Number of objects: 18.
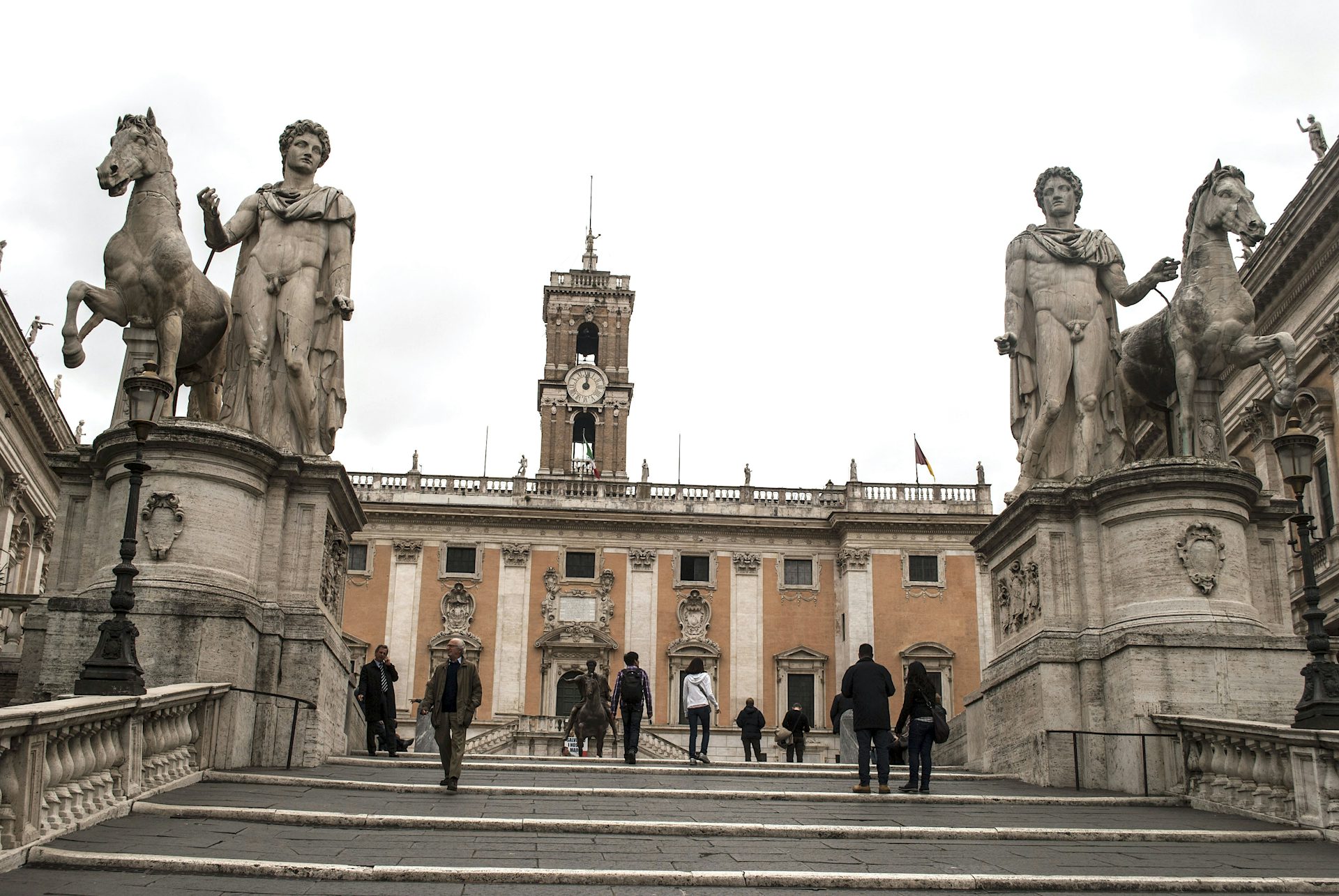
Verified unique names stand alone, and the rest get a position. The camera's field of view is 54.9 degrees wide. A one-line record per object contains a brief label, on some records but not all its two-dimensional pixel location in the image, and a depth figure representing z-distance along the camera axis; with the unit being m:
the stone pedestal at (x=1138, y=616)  12.62
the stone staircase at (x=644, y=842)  7.13
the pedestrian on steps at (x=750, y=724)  24.69
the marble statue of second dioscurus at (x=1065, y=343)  15.05
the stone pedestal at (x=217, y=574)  12.11
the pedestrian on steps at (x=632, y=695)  16.62
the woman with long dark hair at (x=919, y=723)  12.27
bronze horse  18.34
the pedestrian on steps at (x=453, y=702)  11.45
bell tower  64.06
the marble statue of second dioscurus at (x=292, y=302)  14.51
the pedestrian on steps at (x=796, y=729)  25.78
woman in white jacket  18.78
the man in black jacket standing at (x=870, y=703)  12.41
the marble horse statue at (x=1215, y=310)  14.05
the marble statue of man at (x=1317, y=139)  31.05
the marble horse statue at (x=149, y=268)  13.71
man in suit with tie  16.44
